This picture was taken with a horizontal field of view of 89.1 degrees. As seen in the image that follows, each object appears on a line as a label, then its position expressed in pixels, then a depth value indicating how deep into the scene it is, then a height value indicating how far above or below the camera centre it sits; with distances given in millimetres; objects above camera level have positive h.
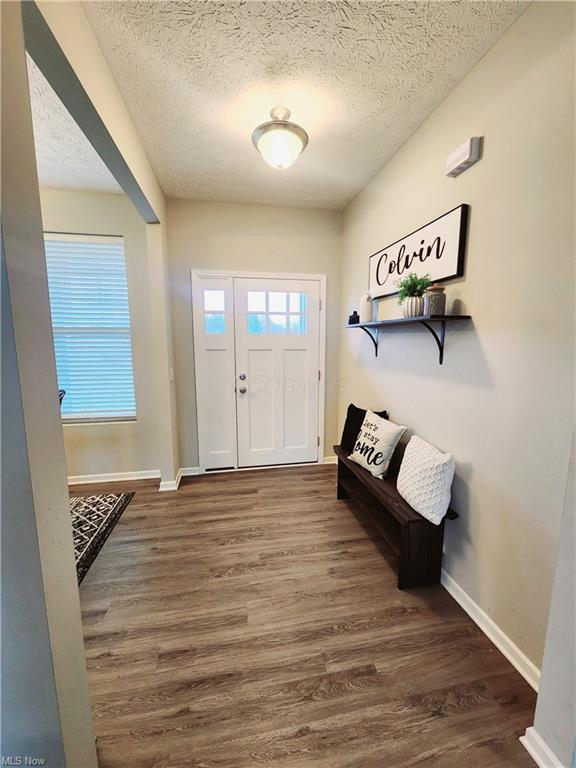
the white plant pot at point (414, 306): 1633 +211
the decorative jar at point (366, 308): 2387 +287
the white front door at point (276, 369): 3000 -273
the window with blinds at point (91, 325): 2736 +161
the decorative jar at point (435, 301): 1562 +225
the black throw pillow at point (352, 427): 2439 -705
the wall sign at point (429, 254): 1529 +561
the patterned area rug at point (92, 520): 1896 -1365
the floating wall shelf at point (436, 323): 1493 +125
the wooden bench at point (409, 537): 1598 -1119
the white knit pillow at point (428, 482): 1532 -745
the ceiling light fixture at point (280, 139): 1638 +1161
